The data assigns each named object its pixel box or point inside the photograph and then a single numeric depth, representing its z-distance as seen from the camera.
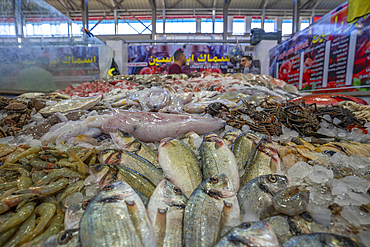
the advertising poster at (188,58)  3.23
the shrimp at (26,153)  0.51
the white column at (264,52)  3.23
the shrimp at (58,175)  0.44
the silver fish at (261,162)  0.47
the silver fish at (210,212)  0.31
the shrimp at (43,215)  0.34
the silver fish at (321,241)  0.26
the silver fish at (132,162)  0.47
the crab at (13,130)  0.74
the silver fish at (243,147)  0.53
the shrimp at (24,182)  0.43
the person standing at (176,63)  2.31
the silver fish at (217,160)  0.45
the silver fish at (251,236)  0.26
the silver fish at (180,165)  0.44
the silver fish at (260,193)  0.37
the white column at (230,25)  5.50
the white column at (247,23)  5.39
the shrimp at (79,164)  0.46
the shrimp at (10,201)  0.36
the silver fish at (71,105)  0.91
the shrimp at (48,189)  0.39
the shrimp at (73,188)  0.41
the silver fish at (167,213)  0.32
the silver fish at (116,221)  0.29
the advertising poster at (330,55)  1.58
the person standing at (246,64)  2.99
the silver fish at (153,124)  0.68
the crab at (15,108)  0.88
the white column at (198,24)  5.54
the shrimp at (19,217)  0.33
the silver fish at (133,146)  0.54
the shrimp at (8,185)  0.43
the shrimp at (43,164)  0.49
